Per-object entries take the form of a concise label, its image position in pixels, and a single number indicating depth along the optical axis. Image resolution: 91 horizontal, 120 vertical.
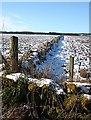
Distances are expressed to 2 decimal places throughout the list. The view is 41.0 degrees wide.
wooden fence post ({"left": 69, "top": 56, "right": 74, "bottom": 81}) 2.90
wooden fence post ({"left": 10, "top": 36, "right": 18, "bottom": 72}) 2.55
